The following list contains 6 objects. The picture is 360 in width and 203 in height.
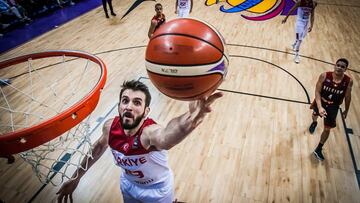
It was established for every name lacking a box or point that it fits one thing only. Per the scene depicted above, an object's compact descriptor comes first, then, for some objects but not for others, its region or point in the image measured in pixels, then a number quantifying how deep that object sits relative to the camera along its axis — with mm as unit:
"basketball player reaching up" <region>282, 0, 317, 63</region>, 6316
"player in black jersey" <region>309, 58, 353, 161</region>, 3631
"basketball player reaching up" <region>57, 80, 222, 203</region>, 2043
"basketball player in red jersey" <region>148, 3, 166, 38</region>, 5600
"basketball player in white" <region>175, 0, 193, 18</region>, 7289
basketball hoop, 2096
